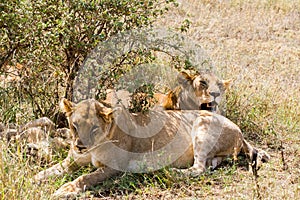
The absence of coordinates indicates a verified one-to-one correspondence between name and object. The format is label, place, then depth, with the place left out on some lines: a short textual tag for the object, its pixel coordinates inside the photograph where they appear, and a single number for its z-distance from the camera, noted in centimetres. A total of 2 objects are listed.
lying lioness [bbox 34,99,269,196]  1068
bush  1222
